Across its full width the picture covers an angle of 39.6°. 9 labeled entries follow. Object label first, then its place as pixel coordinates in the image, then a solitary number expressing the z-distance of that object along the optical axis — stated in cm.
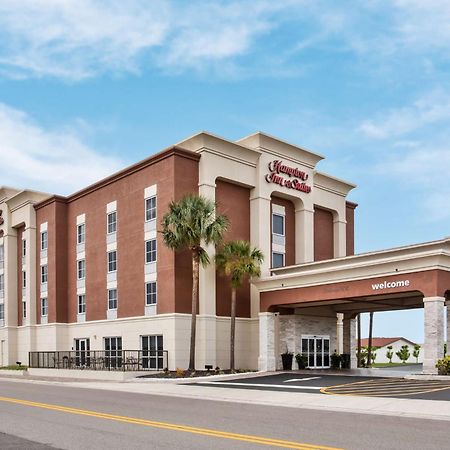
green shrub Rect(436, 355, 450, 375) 3108
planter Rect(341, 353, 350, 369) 4638
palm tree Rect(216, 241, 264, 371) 4071
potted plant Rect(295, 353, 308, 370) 4234
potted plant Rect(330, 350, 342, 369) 4556
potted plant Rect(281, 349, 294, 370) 4206
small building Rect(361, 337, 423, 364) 8575
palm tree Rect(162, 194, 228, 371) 3922
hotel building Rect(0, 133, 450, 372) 3778
